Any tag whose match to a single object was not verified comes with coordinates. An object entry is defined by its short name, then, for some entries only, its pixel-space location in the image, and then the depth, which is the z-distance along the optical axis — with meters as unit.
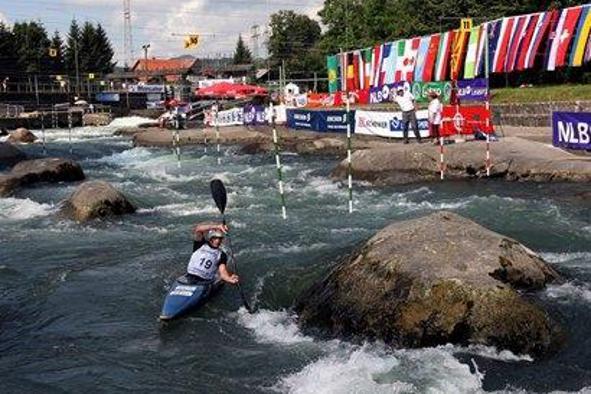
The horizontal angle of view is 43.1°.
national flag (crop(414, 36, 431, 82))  36.44
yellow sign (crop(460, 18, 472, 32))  34.00
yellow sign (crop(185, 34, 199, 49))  65.25
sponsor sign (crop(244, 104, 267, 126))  37.66
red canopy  51.44
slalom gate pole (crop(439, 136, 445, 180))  19.06
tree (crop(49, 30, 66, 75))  96.12
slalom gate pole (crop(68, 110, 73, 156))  36.18
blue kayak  9.48
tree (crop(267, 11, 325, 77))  100.72
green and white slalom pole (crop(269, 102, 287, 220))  15.25
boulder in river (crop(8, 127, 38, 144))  41.24
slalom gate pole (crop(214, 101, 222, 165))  27.50
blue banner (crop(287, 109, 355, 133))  29.42
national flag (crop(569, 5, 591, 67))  27.84
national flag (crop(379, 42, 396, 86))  39.09
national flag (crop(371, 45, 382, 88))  40.28
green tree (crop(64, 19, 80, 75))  102.19
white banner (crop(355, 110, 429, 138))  24.42
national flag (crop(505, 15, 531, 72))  30.69
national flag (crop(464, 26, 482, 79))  32.69
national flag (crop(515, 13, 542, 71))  30.20
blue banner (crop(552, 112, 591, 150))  18.36
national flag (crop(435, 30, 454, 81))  34.67
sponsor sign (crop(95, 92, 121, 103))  70.62
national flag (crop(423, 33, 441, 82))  35.72
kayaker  10.20
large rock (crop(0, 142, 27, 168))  29.05
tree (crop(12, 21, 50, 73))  92.69
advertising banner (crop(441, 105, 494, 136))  21.92
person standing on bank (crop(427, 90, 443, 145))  21.84
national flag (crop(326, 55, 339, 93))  45.75
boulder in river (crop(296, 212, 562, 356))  7.61
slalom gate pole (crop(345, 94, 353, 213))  15.58
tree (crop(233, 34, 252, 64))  142.57
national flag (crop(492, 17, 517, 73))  31.27
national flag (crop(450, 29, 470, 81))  33.22
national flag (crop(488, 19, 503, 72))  31.69
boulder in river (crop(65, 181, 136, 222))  15.84
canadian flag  37.41
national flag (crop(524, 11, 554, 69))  29.77
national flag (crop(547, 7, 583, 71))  28.50
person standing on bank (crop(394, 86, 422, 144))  22.14
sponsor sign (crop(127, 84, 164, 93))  74.00
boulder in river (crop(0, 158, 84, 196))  20.44
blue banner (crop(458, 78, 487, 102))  30.00
